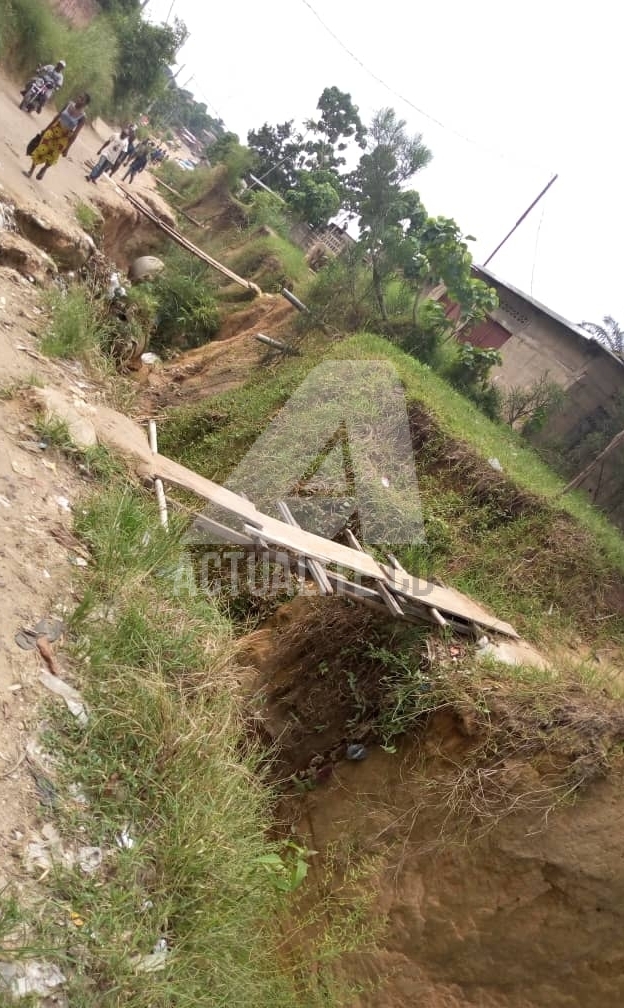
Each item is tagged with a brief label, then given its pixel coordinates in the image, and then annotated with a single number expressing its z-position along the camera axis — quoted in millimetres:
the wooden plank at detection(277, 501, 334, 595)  4258
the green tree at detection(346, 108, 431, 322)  10875
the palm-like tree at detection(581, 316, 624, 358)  13914
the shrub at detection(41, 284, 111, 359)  5613
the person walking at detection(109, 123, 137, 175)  12288
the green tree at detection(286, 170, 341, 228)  19891
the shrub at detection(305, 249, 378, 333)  10422
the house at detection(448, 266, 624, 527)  11445
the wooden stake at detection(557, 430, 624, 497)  8258
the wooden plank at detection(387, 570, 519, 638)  4402
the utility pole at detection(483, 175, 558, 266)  17000
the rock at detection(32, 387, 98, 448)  4367
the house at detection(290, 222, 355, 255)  19812
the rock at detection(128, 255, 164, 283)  11656
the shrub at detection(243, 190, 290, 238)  16938
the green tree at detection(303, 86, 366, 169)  26688
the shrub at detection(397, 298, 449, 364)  10844
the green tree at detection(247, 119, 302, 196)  26969
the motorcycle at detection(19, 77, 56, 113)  9352
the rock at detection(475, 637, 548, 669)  4329
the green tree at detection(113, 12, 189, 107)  16125
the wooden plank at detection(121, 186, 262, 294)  11969
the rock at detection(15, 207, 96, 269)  7016
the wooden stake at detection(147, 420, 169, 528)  4265
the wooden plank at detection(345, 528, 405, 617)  4219
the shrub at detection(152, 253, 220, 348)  10986
